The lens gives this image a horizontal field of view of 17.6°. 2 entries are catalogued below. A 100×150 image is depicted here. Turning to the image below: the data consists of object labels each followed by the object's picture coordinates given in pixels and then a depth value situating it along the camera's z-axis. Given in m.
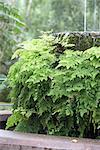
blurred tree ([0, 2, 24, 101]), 9.16
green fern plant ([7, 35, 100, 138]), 2.45
